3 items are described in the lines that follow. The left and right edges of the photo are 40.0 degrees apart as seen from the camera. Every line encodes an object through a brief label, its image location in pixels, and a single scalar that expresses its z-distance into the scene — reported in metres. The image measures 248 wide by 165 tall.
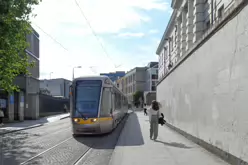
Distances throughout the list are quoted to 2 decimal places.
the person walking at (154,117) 15.17
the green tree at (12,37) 18.42
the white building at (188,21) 20.94
